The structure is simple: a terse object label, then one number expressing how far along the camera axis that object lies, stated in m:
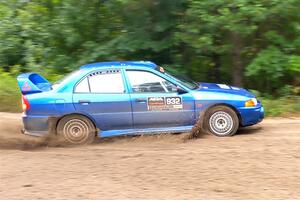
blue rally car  8.64
